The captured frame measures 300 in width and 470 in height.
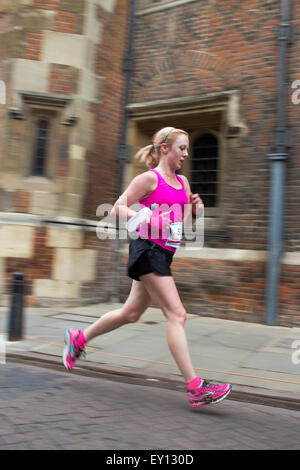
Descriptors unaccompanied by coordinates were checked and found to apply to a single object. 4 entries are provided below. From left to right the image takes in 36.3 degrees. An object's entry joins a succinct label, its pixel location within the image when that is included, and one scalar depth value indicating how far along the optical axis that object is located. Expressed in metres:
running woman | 3.01
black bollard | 4.64
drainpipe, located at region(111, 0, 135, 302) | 7.58
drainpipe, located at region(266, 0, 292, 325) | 5.90
